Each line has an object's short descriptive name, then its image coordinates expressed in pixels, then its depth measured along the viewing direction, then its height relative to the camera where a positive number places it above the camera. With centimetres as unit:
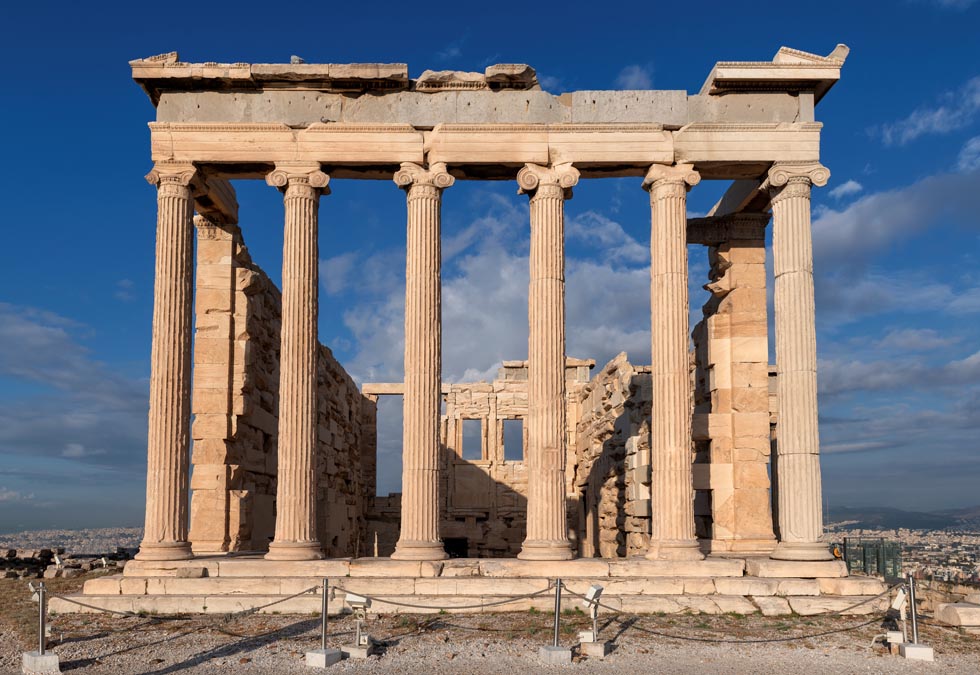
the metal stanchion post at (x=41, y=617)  1147 -197
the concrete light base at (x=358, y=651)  1216 -255
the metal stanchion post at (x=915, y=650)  1248 -263
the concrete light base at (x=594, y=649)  1241 -258
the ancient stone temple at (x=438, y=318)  1641 +245
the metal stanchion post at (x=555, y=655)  1200 -256
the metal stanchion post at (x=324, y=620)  1189 -213
